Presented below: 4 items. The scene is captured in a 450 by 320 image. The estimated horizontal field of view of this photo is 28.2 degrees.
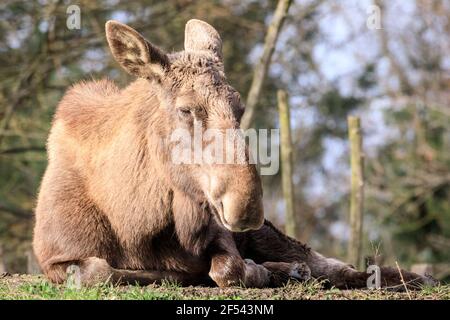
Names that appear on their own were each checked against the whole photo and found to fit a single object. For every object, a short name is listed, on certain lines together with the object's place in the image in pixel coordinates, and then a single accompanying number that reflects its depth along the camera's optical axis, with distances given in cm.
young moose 737
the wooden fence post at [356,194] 1278
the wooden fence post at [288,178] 1311
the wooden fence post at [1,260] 1236
